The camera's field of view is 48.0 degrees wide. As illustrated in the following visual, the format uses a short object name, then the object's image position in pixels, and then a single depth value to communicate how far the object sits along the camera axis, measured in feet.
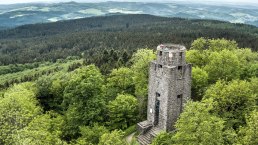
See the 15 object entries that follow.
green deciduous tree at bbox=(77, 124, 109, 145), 138.21
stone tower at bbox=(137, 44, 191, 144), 130.52
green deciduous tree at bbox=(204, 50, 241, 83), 172.04
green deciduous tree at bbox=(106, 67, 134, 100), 197.61
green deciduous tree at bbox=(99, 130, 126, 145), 106.83
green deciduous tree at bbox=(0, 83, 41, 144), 126.82
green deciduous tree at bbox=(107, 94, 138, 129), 159.22
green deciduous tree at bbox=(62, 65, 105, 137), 155.02
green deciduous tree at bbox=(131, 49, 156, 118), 166.99
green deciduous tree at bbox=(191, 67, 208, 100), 161.58
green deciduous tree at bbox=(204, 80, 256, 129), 121.29
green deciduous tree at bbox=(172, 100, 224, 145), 100.73
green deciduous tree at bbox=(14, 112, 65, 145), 107.40
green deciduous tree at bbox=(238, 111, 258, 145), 96.89
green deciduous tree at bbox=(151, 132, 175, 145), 117.29
